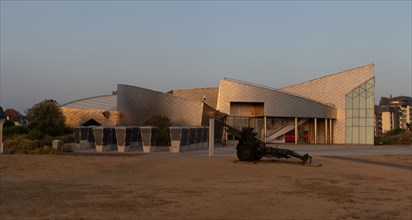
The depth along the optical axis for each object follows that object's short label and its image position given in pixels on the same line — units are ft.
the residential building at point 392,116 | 529.04
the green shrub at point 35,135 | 128.47
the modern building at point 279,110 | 193.67
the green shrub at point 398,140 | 200.92
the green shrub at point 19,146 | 94.94
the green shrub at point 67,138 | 136.26
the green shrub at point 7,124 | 190.82
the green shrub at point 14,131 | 148.08
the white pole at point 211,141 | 88.27
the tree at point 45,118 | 155.43
